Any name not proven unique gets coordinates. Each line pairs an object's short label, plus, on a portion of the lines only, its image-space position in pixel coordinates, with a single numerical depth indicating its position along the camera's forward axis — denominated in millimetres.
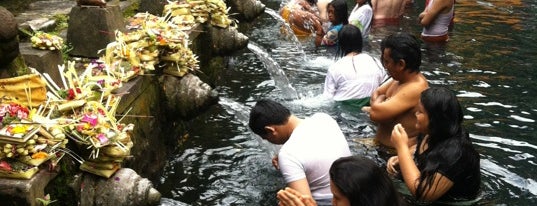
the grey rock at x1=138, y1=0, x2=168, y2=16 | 7223
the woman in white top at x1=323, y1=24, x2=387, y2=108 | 6516
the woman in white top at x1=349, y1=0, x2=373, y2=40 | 9383
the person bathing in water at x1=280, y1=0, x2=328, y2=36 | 10820
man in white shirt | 3863
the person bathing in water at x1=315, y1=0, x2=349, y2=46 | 9039
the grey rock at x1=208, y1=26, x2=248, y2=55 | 7367
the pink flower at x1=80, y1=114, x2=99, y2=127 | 3473
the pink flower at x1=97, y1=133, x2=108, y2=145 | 3423
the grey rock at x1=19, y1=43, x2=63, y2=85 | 4258
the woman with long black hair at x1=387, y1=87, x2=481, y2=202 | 4039
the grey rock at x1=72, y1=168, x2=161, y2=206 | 3465
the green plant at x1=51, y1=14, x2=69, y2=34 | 5832
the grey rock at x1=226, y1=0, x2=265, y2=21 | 10016
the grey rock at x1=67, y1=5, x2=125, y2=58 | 5160
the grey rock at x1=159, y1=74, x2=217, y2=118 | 5277
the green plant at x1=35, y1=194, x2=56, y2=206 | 3086
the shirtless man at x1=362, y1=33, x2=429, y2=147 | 5004
